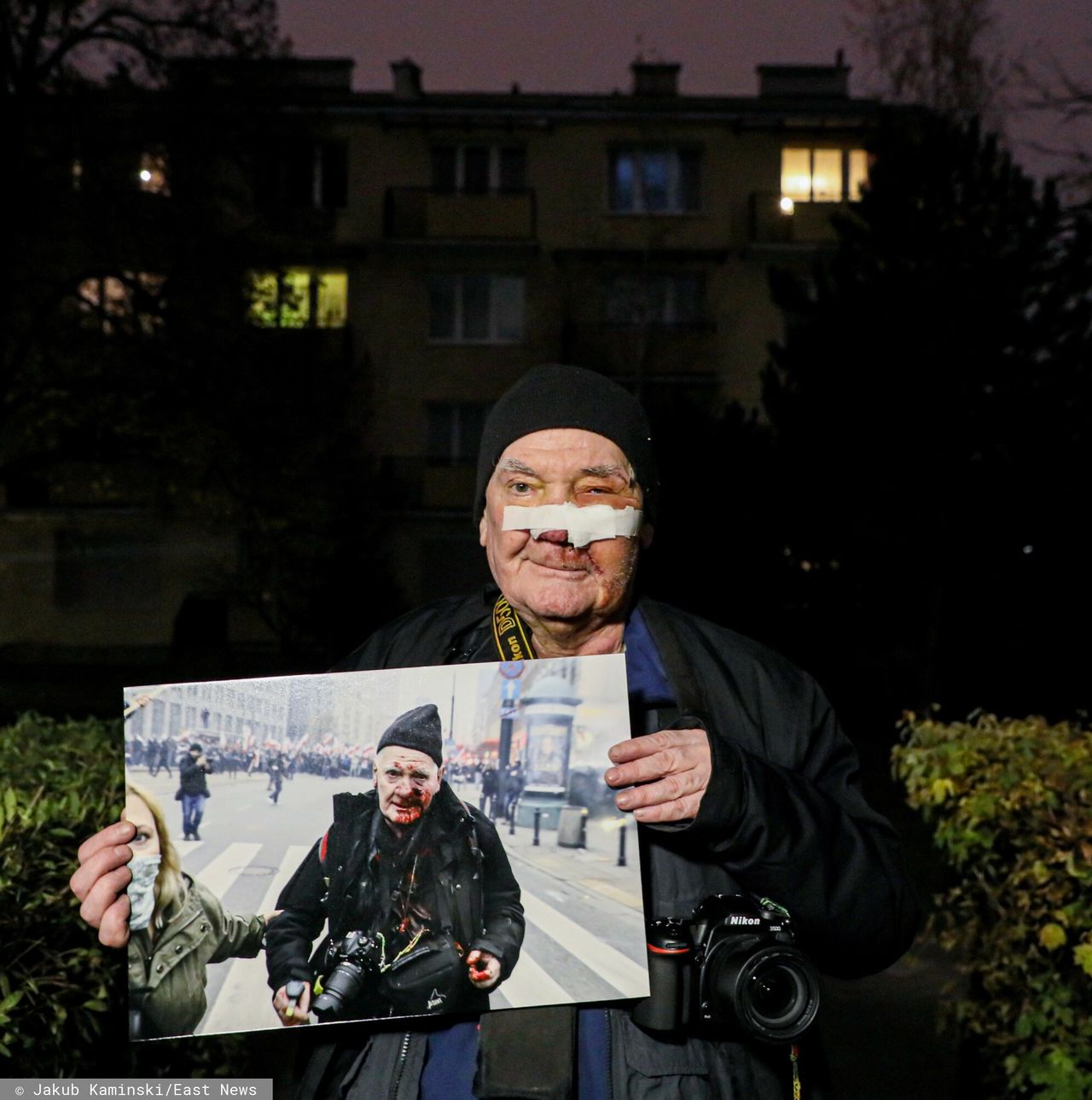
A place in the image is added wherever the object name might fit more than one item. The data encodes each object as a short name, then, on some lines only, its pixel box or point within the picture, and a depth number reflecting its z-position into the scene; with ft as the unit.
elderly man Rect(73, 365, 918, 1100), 6.07
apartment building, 86.38
